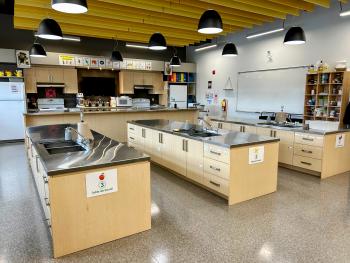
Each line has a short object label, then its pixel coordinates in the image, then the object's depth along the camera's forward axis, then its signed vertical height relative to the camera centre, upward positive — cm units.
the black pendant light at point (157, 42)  477 +97
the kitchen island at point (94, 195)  212 -89
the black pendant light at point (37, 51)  554 +92
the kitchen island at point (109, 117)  614 -62
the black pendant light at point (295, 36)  430 +98
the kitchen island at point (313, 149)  427 -94
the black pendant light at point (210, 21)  335 +94
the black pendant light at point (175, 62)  668 +83
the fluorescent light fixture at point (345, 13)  542 +171
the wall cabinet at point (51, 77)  795 +55
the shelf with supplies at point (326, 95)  595 -2
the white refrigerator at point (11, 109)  714 -42
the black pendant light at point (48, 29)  369 +93
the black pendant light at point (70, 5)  245 +88
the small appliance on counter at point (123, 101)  917 -25
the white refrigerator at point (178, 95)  1052 -4
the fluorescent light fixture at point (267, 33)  690 +170
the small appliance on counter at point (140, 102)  1003 -31
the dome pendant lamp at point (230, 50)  532 +91
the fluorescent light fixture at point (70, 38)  719 +157
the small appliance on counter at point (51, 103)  844 -30
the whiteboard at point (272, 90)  706 +13
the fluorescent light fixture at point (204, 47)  906 +171
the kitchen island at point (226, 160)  322 -90
